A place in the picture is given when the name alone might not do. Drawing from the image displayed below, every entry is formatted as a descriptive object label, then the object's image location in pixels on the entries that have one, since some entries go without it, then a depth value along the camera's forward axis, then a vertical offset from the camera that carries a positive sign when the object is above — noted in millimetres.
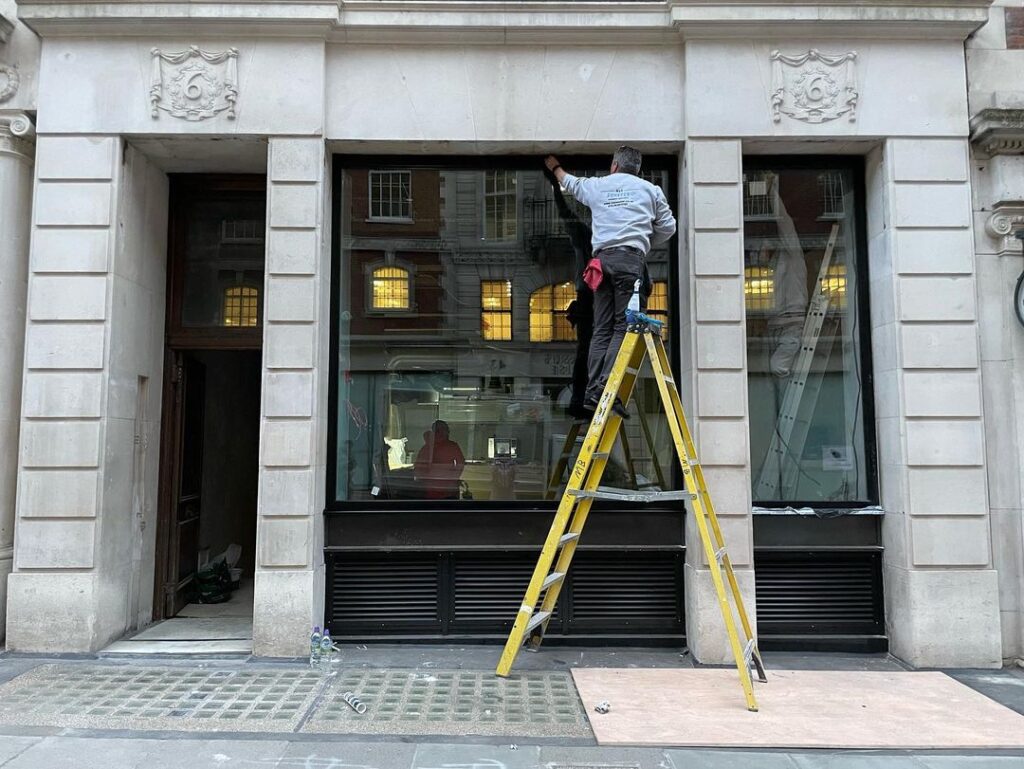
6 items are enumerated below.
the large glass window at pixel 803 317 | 7211 +1247
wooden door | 7754 -506
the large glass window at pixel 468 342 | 7148 +965
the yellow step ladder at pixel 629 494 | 5434 -478
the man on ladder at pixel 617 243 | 5934 +1665
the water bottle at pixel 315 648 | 6109 -1964
